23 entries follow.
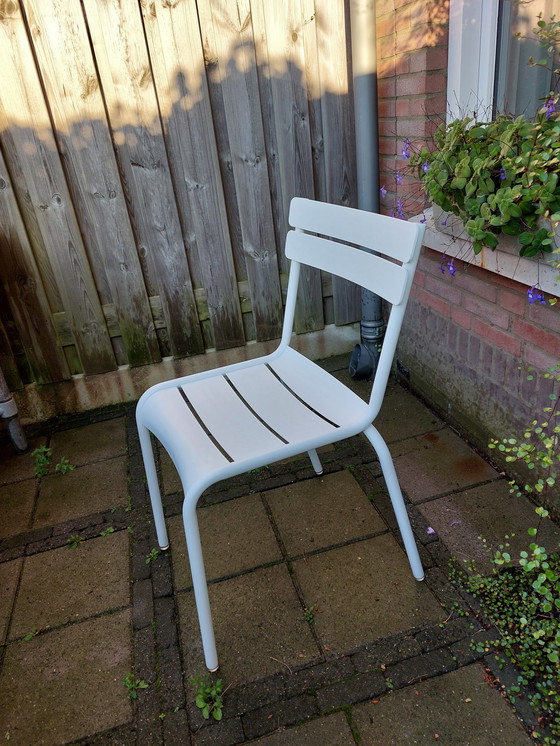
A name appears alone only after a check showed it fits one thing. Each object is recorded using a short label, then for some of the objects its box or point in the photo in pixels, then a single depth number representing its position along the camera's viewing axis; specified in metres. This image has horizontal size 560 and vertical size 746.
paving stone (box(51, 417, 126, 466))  2.49
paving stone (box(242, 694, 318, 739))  1.35
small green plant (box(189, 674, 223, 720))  1.38
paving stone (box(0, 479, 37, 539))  2.09
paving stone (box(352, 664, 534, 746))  1.28
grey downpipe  2.32
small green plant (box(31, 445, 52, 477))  2.40
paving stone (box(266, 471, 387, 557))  1.89
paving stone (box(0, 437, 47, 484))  2.40
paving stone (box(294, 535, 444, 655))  1.56
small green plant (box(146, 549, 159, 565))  1.86
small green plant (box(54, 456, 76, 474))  2.40
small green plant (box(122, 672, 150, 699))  1.45
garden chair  1.36
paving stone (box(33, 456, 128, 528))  2.14
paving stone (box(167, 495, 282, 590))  1.81
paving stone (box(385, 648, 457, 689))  1.42
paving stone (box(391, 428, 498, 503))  2.06
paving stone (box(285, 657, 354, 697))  1.43
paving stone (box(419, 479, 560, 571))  1.76
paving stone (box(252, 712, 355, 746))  1.30
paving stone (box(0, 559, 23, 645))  1.69
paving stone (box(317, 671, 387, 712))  1.38
